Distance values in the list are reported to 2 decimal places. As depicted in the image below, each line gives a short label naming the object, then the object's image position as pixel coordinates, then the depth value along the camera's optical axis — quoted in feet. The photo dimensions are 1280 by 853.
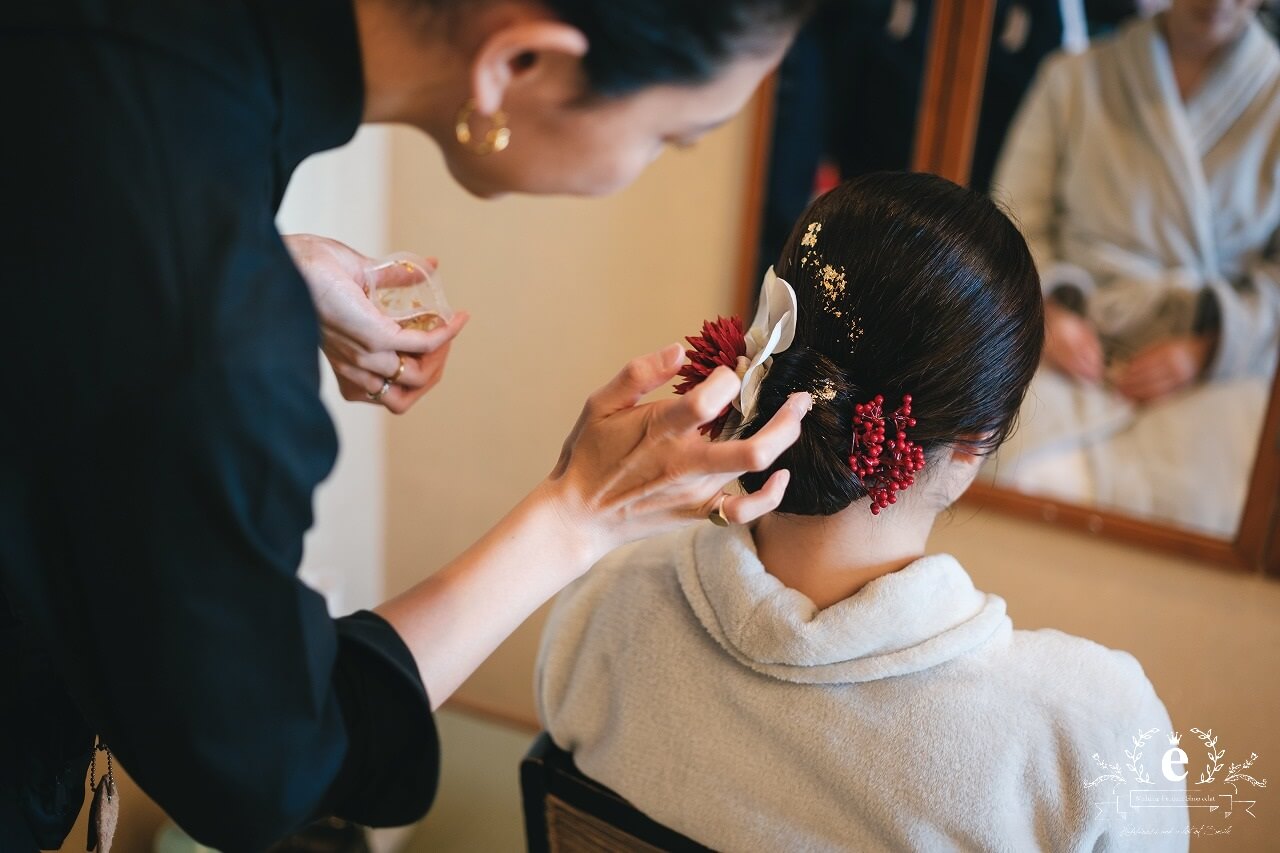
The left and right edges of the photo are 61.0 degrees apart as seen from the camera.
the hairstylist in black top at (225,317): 1.87
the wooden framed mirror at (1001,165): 5.49
